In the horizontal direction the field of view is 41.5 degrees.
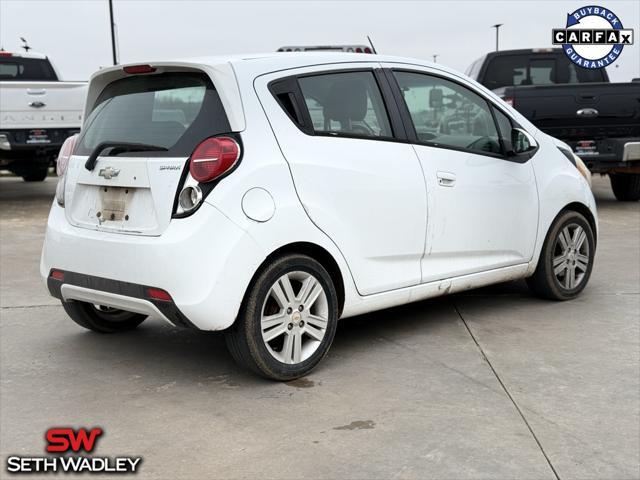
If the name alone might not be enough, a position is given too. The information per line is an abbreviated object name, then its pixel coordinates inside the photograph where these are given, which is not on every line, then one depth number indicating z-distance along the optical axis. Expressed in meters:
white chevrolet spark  4.08
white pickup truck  11.84
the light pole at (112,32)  30.52
